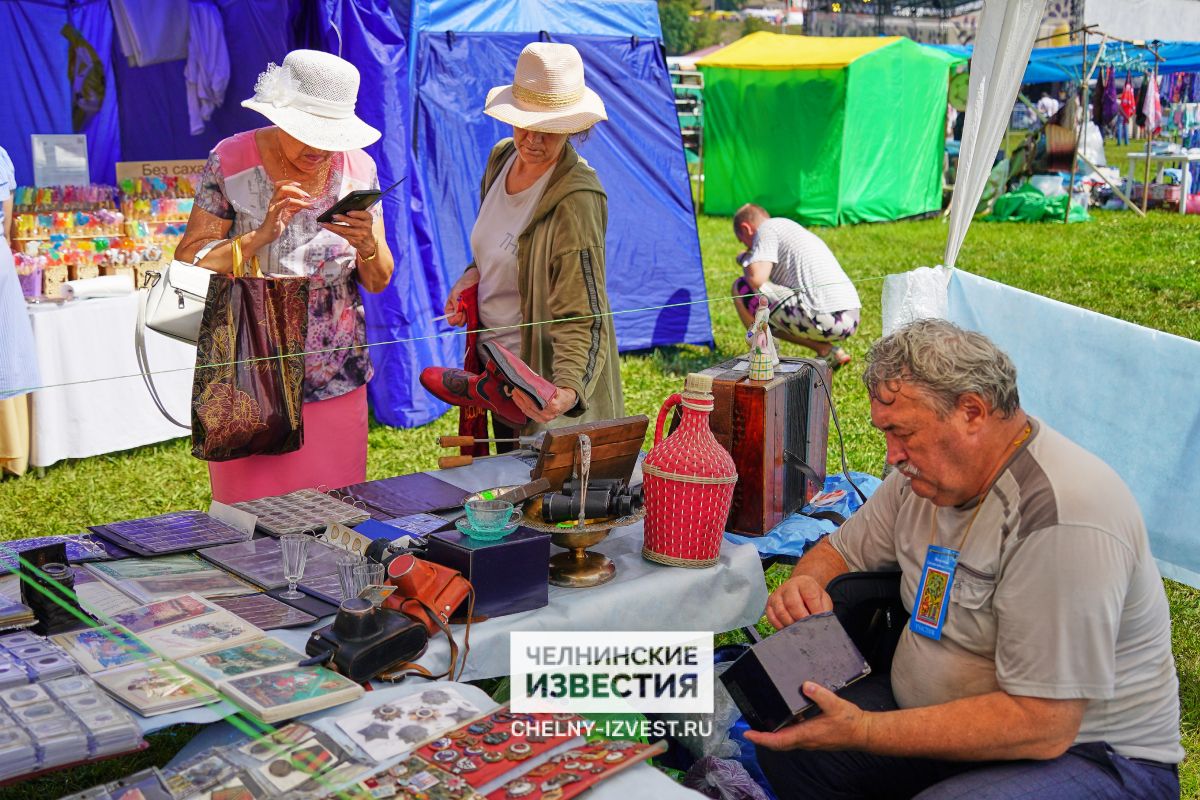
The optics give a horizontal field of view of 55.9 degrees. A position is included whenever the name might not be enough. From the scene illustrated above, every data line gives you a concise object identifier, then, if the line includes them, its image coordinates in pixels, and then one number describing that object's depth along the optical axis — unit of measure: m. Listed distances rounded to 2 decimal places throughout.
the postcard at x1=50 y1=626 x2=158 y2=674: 1.87
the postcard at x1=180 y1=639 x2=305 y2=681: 1.84
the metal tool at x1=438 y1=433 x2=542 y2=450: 2.89
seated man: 1.86
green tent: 12.88
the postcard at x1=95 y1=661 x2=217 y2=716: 1.74
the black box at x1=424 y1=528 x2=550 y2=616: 2.09
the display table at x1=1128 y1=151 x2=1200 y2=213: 13.63
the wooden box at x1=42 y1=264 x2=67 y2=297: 5.19
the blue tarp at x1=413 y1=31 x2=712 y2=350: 6.12
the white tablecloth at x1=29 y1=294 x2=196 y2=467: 5.03
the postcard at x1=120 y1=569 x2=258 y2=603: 2.16
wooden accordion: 2.78
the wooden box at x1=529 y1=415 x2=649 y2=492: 2.37
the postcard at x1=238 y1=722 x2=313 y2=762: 1.66
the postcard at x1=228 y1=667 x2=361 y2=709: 1.74
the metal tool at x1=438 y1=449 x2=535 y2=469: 2.98
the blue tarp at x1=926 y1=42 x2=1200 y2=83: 14.60
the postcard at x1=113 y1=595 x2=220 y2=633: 2.02
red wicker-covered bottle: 2.33
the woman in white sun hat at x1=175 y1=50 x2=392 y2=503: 2.90
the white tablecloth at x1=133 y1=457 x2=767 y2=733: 2.07
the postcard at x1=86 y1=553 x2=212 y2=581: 2.26
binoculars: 2.29
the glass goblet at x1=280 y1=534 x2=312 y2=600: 2.19
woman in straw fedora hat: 2.91
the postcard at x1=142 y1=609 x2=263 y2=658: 1.93
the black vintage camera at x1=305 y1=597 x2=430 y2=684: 1.88
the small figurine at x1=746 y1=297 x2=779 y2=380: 2.82
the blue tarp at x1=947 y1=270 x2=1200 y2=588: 3.38
